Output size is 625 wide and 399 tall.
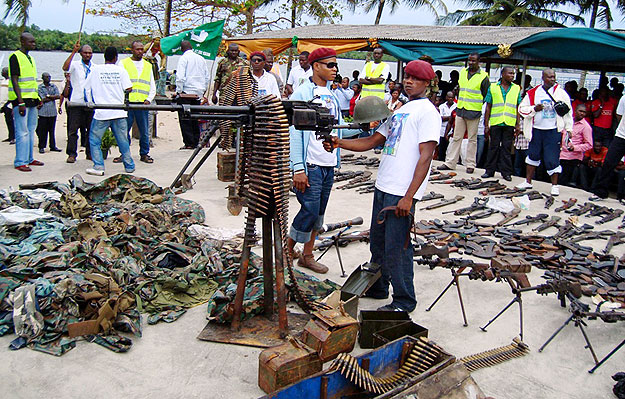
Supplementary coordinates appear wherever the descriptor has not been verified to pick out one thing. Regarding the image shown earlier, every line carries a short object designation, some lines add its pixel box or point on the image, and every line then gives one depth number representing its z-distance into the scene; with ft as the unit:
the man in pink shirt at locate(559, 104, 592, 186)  33.76
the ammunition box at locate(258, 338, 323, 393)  10.64
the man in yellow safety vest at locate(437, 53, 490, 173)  33.58
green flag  40.14
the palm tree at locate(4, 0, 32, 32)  55.31
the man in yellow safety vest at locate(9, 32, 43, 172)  28.50
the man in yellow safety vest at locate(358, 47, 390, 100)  39.29
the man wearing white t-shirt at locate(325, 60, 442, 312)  13.51
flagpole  35.17
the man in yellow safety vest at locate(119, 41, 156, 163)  32.30
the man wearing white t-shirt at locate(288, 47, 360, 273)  15.66
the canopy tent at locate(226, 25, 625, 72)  32.91
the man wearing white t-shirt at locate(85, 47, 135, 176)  29.35
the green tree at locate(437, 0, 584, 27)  81.41
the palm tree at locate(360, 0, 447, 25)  79.46
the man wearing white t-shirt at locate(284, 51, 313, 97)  35.04
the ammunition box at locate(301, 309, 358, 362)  11.58
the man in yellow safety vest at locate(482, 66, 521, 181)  32.53
